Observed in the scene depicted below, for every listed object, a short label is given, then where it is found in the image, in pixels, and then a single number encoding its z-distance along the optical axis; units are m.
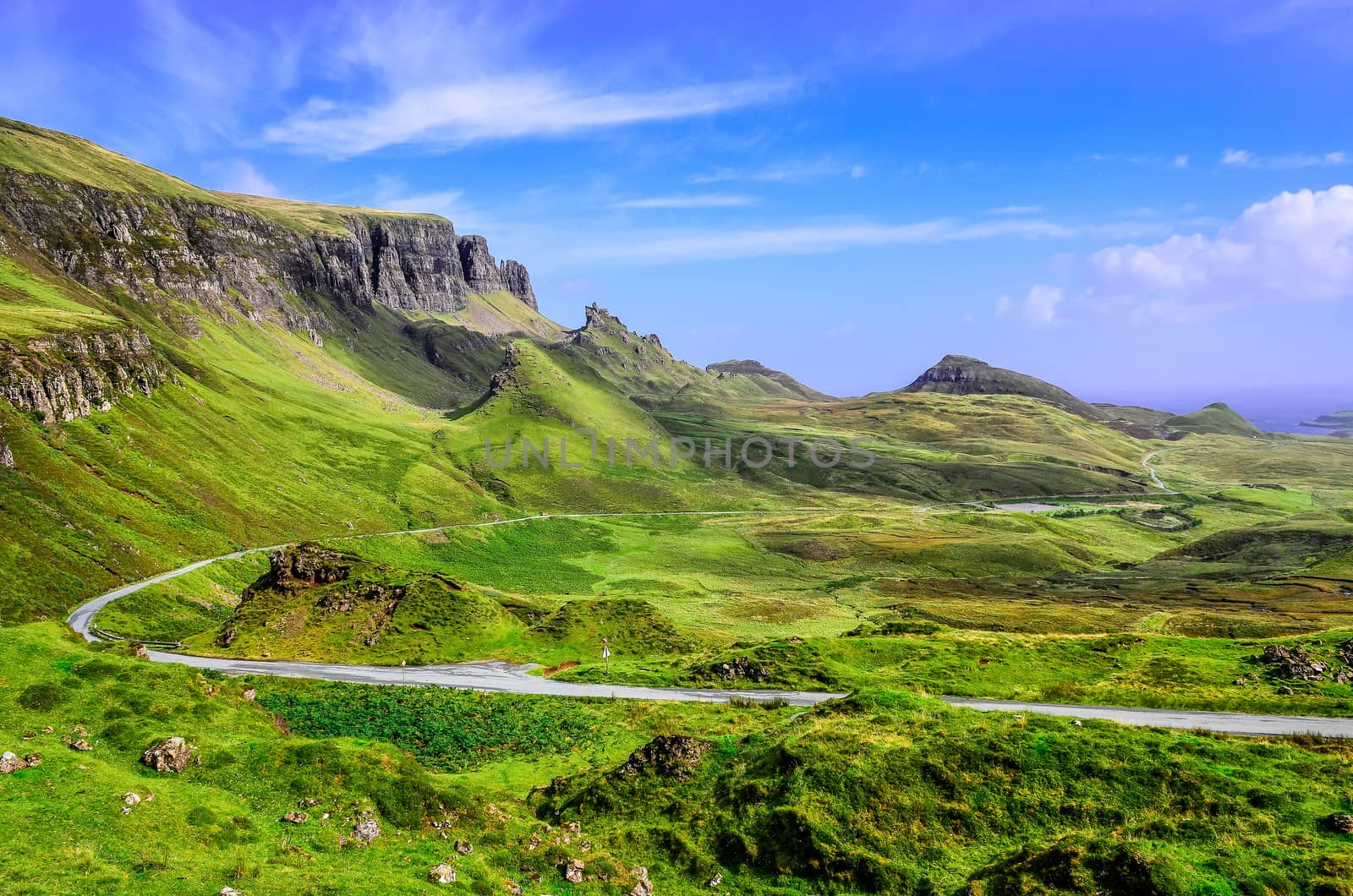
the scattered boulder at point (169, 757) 33.44
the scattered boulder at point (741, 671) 69.69
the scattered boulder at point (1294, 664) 59.25
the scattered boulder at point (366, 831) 31.05
